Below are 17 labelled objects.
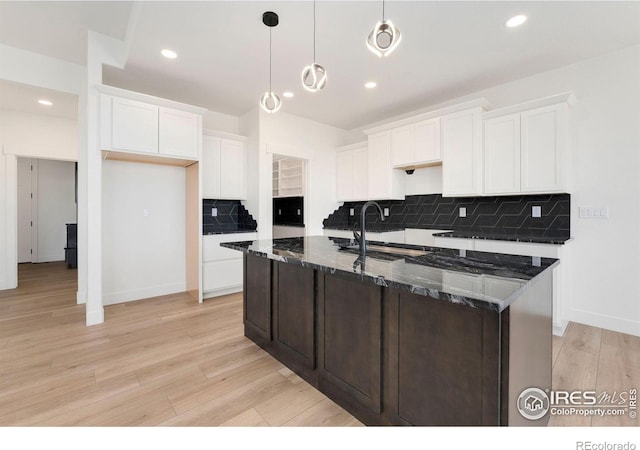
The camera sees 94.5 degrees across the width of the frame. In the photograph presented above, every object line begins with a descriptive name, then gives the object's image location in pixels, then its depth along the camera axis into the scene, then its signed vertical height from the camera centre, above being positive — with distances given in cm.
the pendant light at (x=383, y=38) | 167 +107
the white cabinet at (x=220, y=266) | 405 -63
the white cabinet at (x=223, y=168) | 435 +82
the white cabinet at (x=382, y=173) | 458 +79
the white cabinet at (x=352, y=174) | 511 +87
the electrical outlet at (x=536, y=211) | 344 +14
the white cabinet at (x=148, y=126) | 320 +113
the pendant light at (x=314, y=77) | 211 +105
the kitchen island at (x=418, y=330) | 113 -52
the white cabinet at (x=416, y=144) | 401 +112
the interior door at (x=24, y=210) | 642 +25
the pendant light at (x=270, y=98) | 245 +104
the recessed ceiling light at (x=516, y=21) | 247 +172
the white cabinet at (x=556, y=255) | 289 -32
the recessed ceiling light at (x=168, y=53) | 303 +176
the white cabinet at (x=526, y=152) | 306 +79
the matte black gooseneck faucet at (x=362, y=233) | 202 -8
